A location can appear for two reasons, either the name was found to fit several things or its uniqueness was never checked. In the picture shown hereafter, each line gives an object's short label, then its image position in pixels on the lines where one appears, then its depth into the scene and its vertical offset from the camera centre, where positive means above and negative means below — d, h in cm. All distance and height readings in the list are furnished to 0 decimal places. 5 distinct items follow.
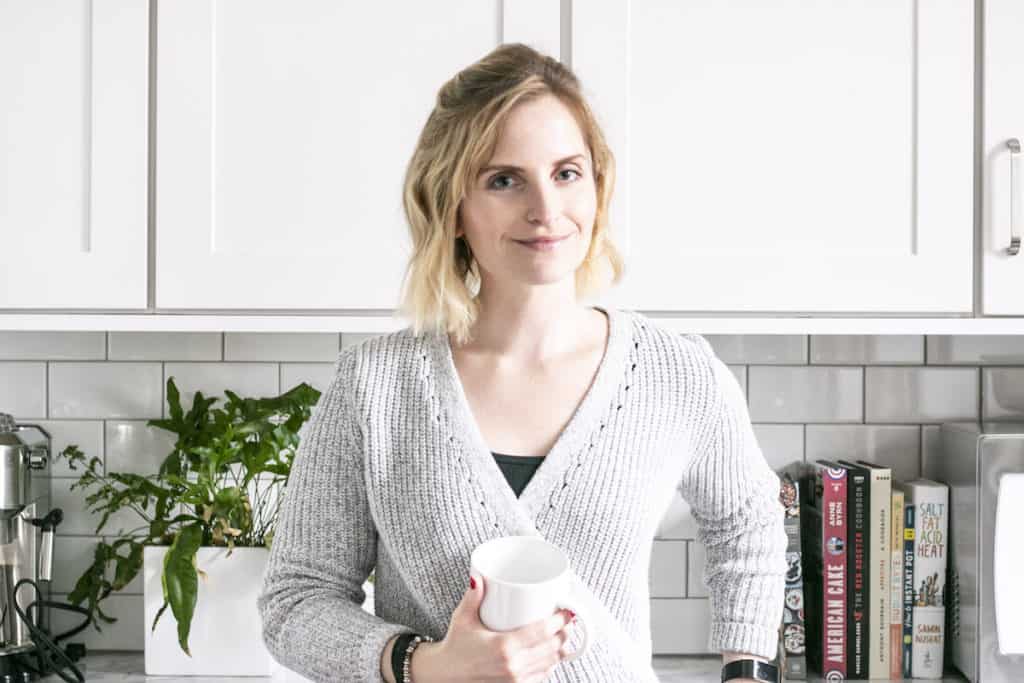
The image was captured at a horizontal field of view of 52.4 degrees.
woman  100 -10
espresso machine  162 -37
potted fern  159 -33
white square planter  161 -44
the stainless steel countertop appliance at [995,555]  154 -32
